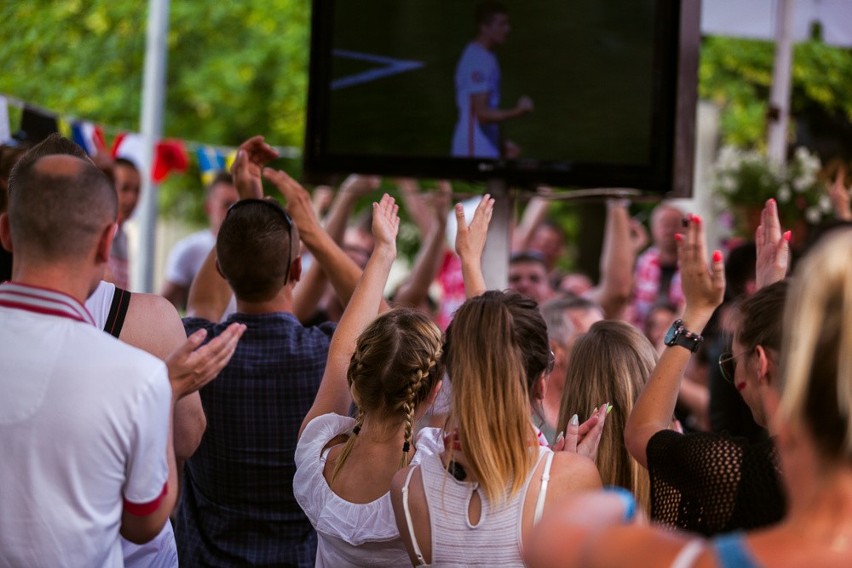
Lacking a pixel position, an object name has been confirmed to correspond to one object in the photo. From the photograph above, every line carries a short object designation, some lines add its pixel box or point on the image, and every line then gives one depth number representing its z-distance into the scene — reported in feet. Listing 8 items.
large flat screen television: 27.68
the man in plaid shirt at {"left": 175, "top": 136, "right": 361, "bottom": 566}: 21.97
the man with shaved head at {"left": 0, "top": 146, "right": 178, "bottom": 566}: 14.42
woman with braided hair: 18.15
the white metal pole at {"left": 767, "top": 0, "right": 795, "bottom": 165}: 49.73
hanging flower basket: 44.14
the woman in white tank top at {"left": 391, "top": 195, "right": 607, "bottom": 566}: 16.10
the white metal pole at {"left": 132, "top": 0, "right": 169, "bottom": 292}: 54.97
